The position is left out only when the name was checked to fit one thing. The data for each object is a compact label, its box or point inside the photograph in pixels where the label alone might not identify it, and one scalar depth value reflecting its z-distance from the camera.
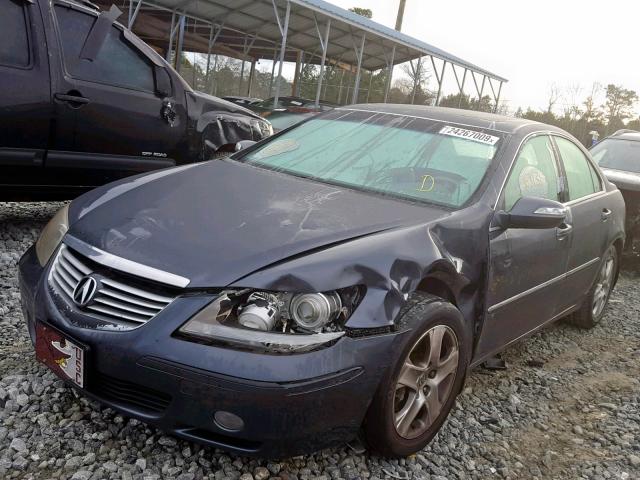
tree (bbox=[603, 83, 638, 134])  37.72
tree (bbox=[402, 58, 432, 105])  22.84
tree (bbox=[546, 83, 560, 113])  33.79
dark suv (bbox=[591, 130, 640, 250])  6.55
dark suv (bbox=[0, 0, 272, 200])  3.97
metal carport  16.82
